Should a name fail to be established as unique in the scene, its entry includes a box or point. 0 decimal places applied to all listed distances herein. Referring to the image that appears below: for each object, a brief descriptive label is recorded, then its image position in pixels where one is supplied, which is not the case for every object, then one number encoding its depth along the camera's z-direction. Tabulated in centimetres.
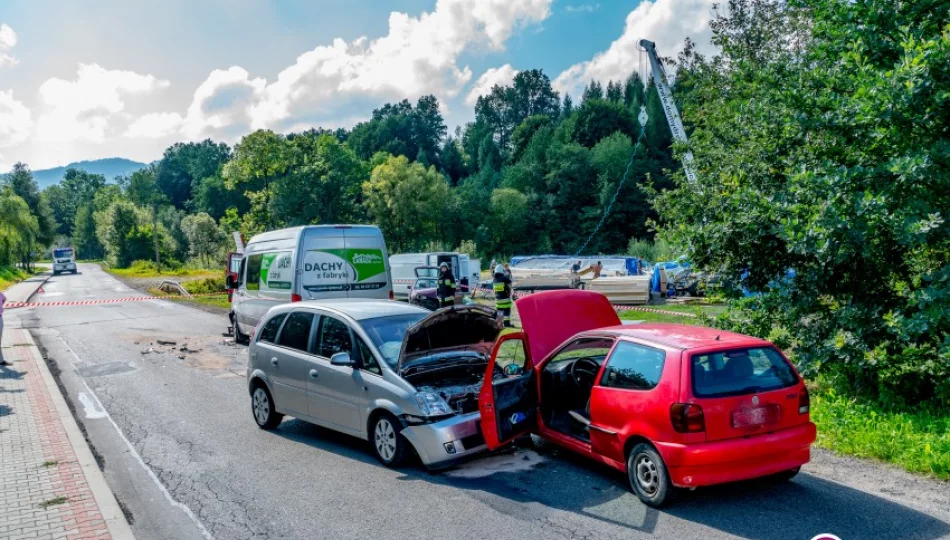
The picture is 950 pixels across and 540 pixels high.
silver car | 682
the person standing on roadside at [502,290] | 1684
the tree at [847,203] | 757
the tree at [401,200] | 6034
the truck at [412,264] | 2892
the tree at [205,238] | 6762
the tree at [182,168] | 13075
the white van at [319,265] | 1336
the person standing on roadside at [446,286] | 1762
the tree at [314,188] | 4994
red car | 550
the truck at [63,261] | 6275
